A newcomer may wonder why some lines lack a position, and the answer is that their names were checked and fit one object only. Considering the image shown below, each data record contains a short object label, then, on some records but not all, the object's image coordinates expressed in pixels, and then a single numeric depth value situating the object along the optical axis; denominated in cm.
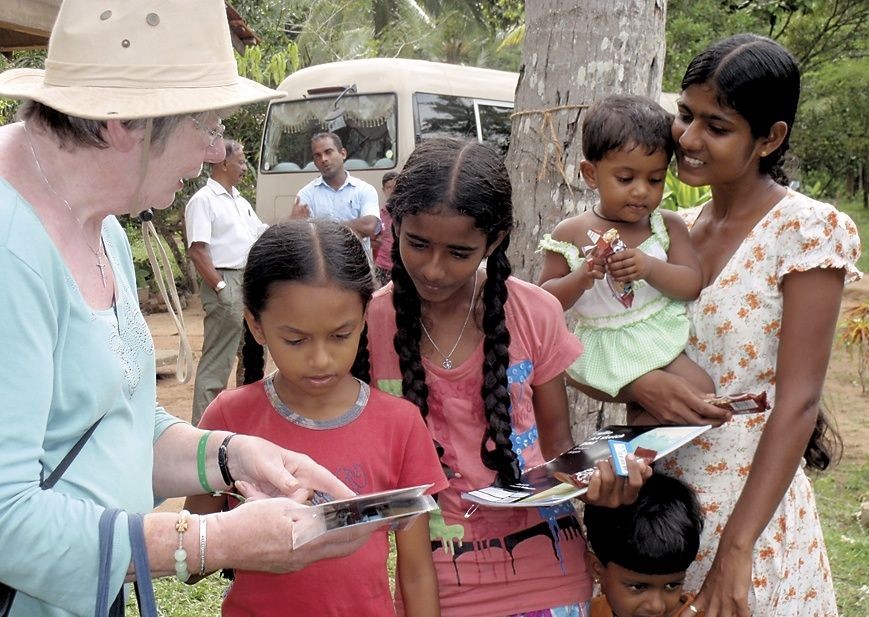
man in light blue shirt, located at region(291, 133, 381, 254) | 882
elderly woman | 147
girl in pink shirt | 219
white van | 1109
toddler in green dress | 242
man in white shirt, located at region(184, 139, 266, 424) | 702
